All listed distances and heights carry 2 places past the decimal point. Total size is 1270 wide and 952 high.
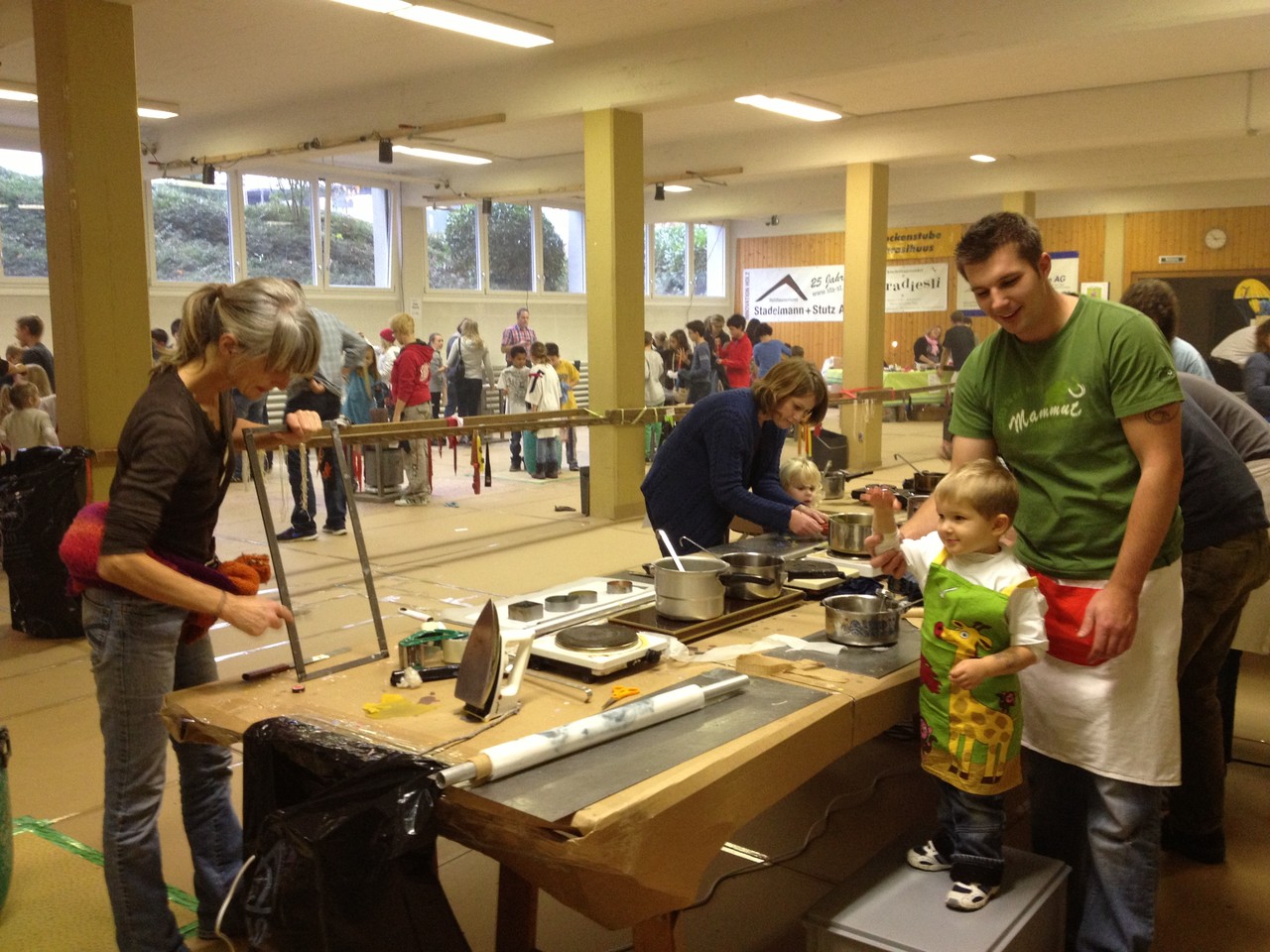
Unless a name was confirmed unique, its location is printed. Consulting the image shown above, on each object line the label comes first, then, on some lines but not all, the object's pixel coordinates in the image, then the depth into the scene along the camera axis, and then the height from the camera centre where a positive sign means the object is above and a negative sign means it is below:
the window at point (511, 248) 18.03 +1.48
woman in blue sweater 3.63 -0.43
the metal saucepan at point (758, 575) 2.94 -0.64
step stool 2.07 -1.11
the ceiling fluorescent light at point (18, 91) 8.91 +2.06
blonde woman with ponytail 2.11 -0.41
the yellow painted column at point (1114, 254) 17.56 +1.27
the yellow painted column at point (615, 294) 8.82 +0.35
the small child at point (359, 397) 9.88 -0.51
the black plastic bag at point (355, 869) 1.71 -0.82
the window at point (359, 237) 15.83 +1.49
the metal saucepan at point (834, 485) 4.87 -0.65
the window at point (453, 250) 17.17 +1.39
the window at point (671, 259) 21.33 +1.51
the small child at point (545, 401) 11.27 -0.63
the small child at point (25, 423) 6.80 -0.50
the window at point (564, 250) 18.89 +1.50
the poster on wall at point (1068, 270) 17.92 +1.04
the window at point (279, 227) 14.90 +1.53
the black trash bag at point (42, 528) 5.42 -0.91
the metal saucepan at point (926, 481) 4.32 -0.56
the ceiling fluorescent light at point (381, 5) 6.78 +2.04
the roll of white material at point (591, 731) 1.83 -0.68
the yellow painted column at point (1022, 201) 14.70 +1.77
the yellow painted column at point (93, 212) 5.70 +0.67
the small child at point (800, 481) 4.40 -0.57
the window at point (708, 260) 21.98 +1.53
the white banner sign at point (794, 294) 20.86 +0.82
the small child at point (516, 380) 12.27 -0.45
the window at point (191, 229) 14.09 +1.43
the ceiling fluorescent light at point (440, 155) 12.38 +2.15
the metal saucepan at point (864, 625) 2.60 -0.67
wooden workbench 1.71 -0.75
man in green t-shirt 2.19 -0.42
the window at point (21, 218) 12.60 +1.41
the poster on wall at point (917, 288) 19.48 +0.85
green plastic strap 2.99 -1.50
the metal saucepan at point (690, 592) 2.69 -0.62
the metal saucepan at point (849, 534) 3.55 -0.63
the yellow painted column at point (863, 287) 11.77 +0.52
